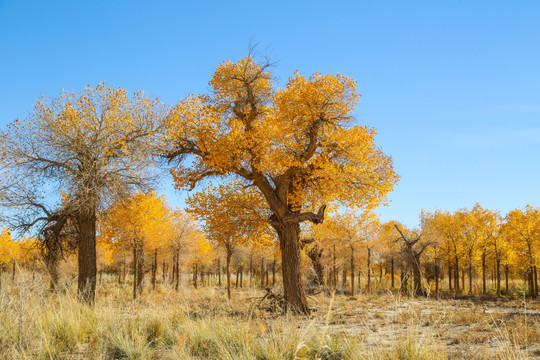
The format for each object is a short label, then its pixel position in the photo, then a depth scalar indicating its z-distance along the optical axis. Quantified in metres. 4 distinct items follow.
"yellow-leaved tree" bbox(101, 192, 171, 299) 22.15
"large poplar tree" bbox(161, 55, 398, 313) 12.40
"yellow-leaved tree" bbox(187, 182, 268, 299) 13.70
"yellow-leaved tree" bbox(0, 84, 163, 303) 13.82
